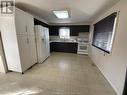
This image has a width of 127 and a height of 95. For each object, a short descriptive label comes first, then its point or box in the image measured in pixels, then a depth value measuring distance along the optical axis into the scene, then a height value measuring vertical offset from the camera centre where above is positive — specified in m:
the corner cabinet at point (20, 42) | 2.27 -0.18
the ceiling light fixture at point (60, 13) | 2.90 +0.96
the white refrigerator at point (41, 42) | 3.35 -0.21
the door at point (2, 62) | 2.51 -0.84
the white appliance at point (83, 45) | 5.24 -0.54
